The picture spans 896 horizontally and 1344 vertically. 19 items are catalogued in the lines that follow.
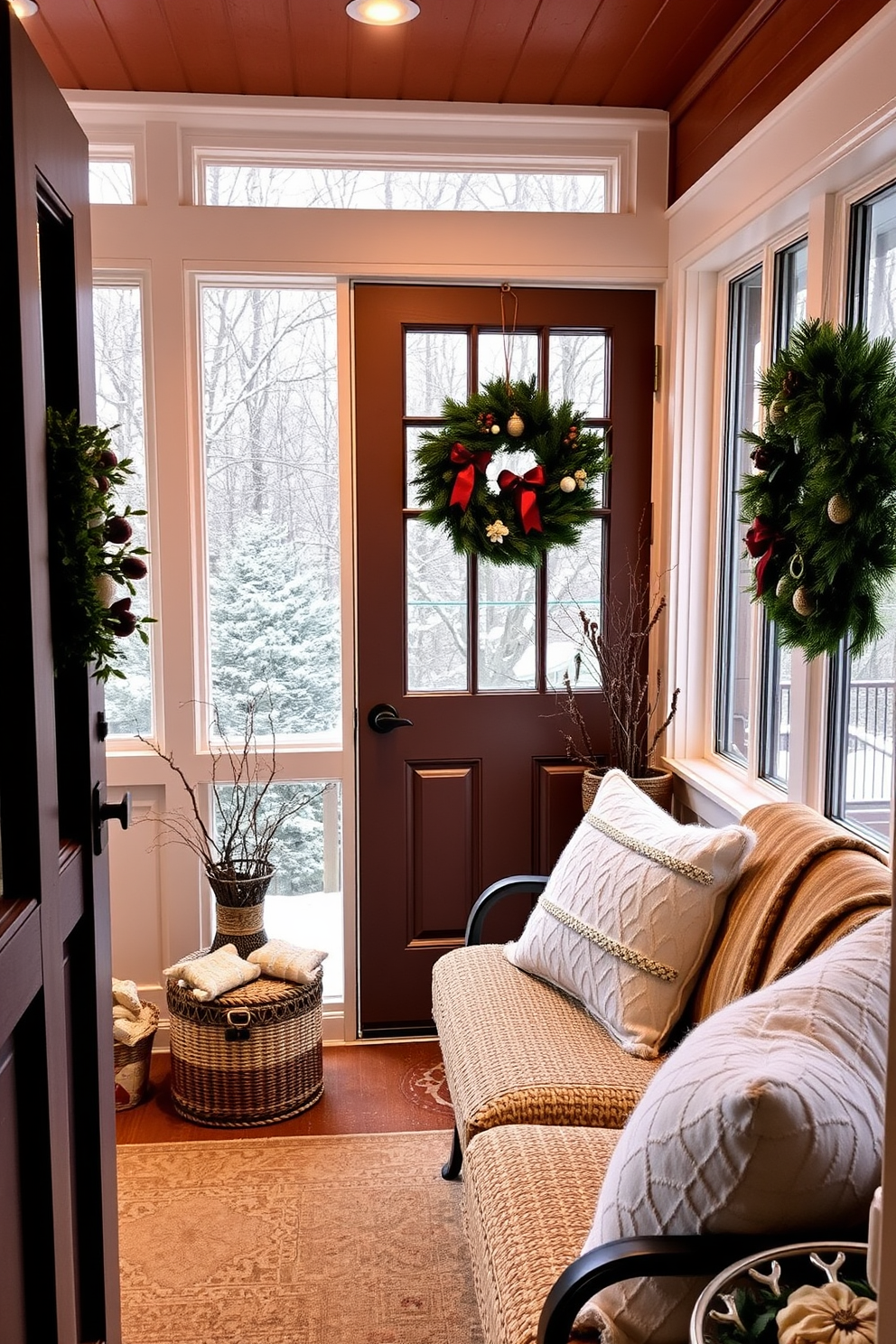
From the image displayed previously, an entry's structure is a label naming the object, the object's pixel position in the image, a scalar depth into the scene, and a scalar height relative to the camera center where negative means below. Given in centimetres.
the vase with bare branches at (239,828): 317 -76
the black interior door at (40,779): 134 -27
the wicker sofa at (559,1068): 159 -92
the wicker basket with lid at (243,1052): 294 -126
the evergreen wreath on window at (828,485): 201 +15
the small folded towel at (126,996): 313 -117
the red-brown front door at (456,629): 335 -18
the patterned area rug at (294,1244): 224 -146
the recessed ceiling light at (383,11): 258 +126
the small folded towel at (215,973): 292 -105
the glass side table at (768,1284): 112 -73
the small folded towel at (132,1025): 304 -122
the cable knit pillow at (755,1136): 123 -62
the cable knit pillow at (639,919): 218 -69
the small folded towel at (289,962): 303 -105
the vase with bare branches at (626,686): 329 -35
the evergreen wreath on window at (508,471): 323 +28
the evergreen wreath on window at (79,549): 151 +3
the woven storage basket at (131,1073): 306 -136
